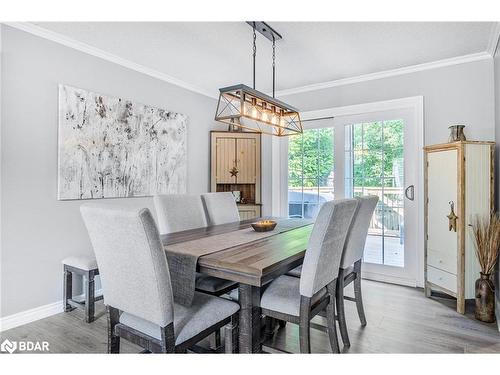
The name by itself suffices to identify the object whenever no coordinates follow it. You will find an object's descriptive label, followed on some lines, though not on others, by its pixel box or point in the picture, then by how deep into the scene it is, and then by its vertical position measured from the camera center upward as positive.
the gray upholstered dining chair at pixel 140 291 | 1.33 -0.47
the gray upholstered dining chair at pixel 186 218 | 2.14 -0.25
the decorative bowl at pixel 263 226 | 2.38 -0.29
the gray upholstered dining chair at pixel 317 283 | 1.61 -0.52
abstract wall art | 2.76 +0.42
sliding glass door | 3.48 +0.18
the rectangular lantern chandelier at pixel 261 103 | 2.19 +0.69
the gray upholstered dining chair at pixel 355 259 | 2.11 -0.51
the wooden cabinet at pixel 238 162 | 4.33 +0.38
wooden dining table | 1.50 -0.39
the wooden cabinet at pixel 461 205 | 2.75 -0.14
